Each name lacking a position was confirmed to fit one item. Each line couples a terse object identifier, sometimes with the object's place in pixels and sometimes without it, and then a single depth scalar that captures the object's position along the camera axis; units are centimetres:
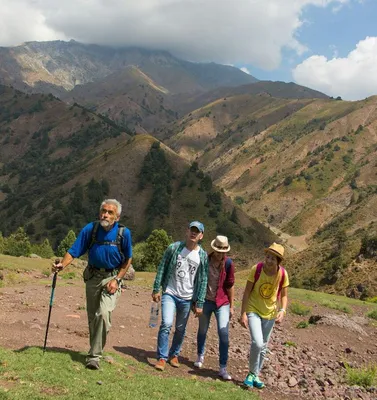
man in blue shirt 728
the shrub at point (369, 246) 4459
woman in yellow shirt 787
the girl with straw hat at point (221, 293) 840
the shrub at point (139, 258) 4781
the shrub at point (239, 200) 16151
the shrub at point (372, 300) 3304
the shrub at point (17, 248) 4663
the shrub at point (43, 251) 5132
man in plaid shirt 809
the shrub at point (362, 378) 939
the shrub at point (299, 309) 1922
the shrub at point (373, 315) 2117
